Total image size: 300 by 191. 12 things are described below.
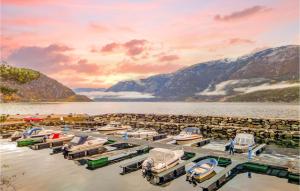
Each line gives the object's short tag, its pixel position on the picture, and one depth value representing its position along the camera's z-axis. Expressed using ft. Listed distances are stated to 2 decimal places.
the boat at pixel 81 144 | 98.66
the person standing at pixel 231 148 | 89.14
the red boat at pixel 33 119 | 195.86
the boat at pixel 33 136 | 121.61
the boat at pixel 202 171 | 68.43
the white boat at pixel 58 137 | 120.74
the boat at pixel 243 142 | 97.28
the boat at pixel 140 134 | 128.55
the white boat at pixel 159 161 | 72.78
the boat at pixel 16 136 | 132.75
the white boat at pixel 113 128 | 146.78
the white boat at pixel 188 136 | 112.63
